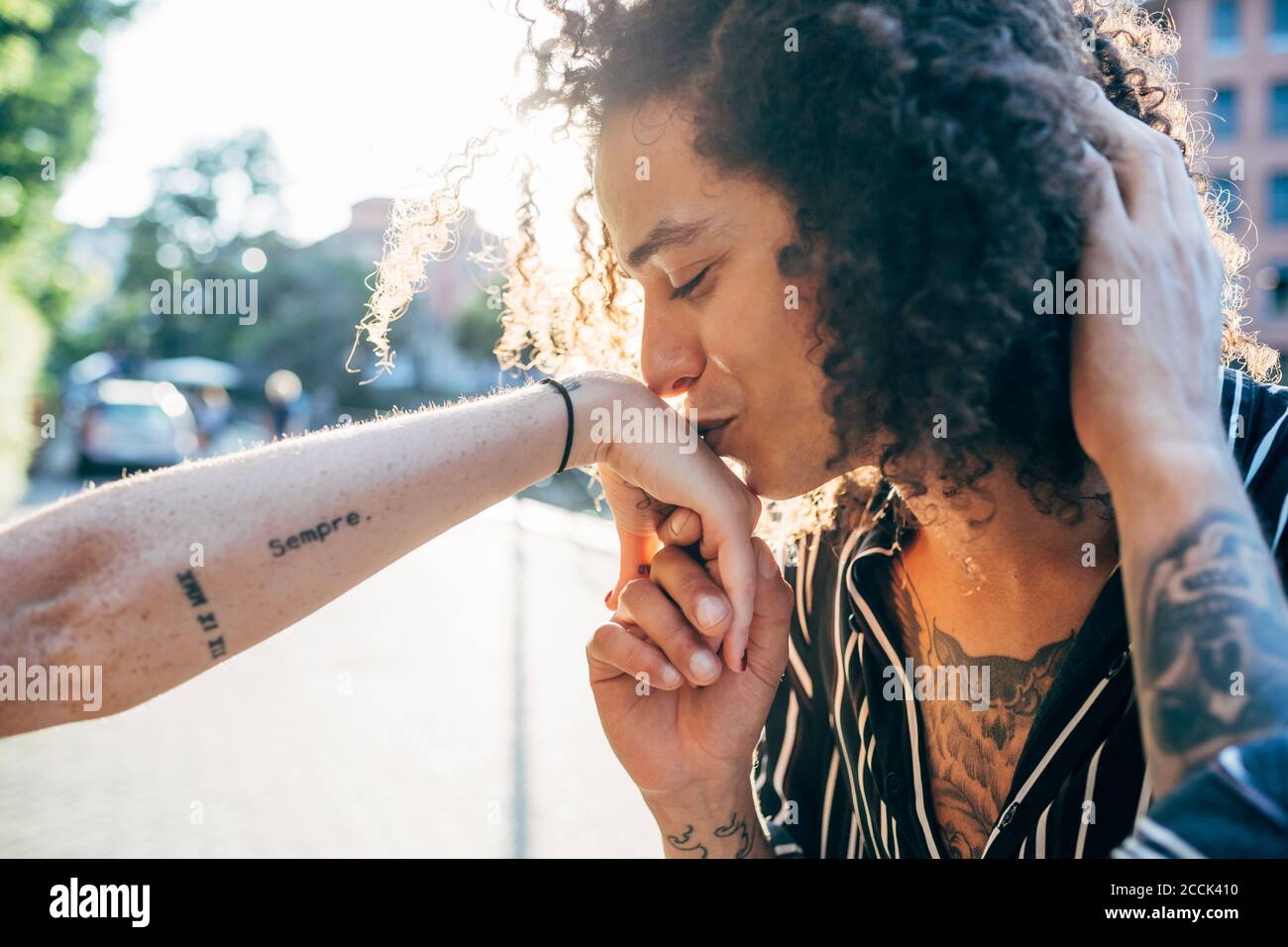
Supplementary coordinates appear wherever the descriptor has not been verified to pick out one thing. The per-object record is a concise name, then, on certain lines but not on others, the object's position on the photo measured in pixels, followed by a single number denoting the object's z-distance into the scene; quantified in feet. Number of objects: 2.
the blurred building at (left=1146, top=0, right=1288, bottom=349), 137.08
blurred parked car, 64.03
